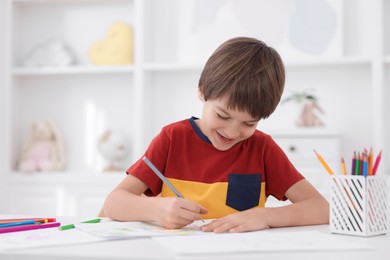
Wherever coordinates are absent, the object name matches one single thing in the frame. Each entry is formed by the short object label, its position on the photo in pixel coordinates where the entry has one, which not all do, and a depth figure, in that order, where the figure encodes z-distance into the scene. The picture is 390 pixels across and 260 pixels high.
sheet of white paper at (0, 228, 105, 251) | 0.88
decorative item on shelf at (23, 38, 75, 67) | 3.39
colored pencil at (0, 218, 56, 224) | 1.11
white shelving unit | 3.11
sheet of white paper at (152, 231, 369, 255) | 0.83
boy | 1.15
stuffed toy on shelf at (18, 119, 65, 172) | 3.37
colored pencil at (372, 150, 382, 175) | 1.07
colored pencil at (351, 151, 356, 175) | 1.07
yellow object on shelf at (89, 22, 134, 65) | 3.30
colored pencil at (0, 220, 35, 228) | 1.06
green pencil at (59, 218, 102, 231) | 1.05
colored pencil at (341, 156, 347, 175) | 1.09
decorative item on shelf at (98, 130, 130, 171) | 3.27
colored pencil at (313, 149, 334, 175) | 1.08
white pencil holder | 1.04
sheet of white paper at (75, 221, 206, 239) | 0.97
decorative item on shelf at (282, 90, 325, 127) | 3.00
